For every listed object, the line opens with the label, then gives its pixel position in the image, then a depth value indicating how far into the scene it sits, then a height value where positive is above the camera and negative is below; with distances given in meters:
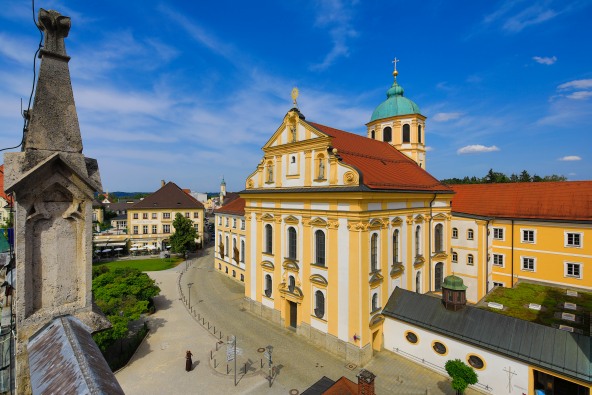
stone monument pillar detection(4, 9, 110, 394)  3.85 -0.10
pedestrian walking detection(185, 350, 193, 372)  16.19 -8.71
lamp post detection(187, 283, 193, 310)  29.30 -9.05
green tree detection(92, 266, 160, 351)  16.59 -6.53
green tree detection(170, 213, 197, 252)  41.78 -4.93
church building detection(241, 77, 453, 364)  17.27 -2.41
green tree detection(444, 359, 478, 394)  12.94 -7.70
